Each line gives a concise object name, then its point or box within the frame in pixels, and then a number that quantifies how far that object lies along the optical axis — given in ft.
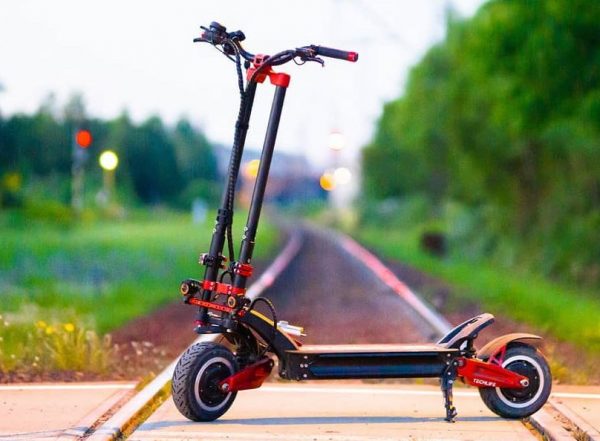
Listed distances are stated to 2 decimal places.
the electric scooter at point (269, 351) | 53.83
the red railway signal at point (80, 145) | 166.09
